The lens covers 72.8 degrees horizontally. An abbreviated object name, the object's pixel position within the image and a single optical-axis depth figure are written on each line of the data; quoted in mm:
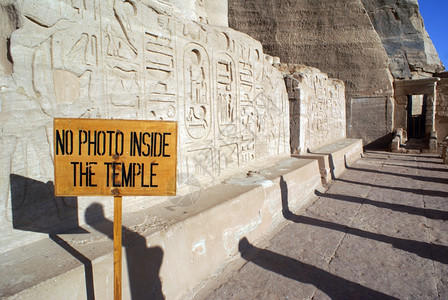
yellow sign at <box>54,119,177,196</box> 1469
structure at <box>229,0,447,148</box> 12836
